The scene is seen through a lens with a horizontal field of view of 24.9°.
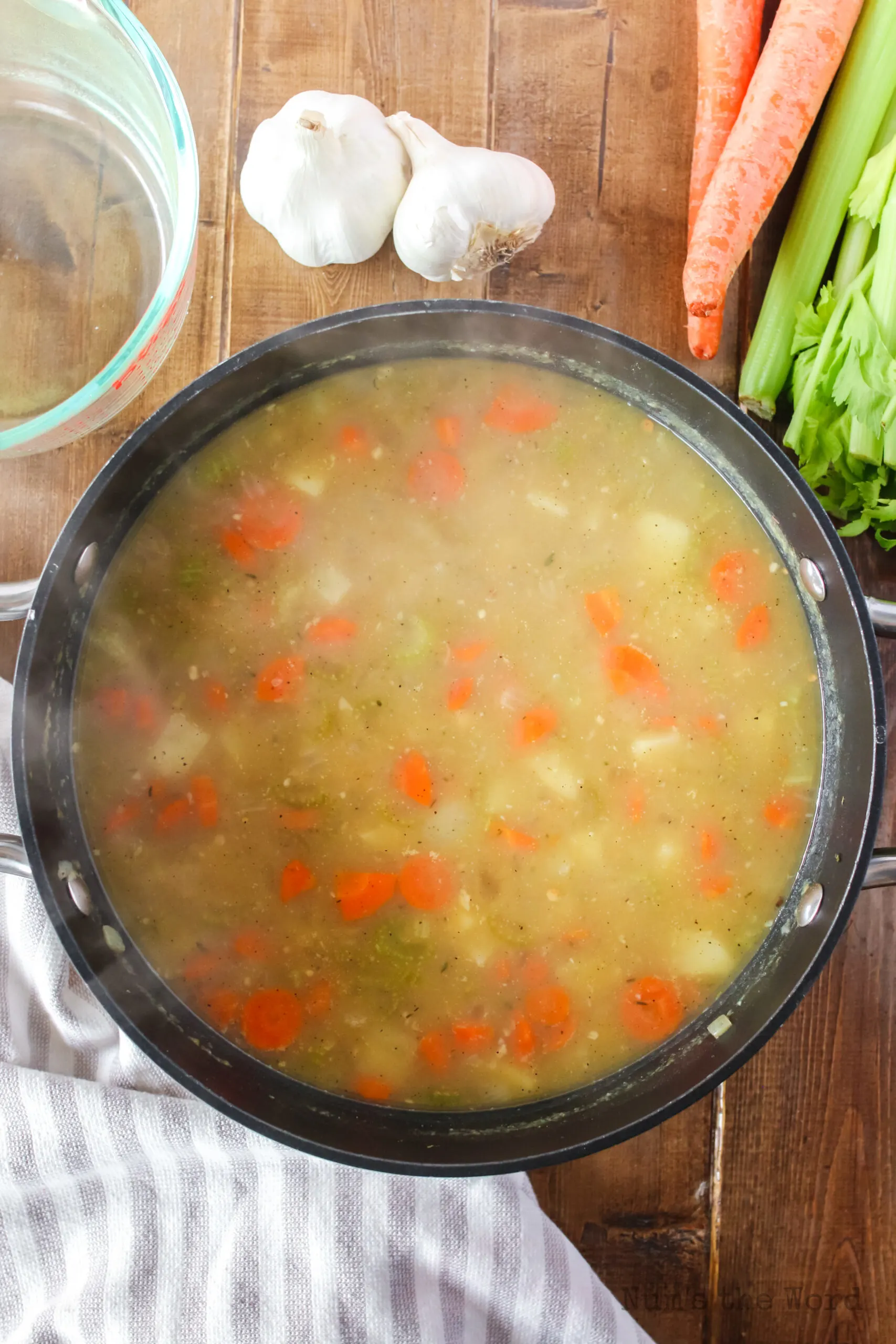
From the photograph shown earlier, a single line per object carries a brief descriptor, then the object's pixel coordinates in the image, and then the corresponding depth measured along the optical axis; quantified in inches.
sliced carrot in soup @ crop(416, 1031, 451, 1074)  28.0
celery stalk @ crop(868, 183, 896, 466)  27.5
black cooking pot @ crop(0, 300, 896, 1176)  26.6
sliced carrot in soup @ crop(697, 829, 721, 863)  28.0
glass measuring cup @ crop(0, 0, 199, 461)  28.6
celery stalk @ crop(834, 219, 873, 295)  28.2
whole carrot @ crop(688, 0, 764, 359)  28.3
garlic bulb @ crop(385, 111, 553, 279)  27.5
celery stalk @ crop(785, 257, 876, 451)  27.7
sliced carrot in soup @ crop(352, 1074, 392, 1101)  28.0
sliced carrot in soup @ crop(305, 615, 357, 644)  27.8
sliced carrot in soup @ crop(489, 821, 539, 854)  27.9
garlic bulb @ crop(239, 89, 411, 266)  27.2
